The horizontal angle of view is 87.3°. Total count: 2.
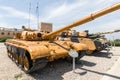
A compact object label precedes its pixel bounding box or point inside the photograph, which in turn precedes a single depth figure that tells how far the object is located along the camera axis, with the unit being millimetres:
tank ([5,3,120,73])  2165
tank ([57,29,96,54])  4326
